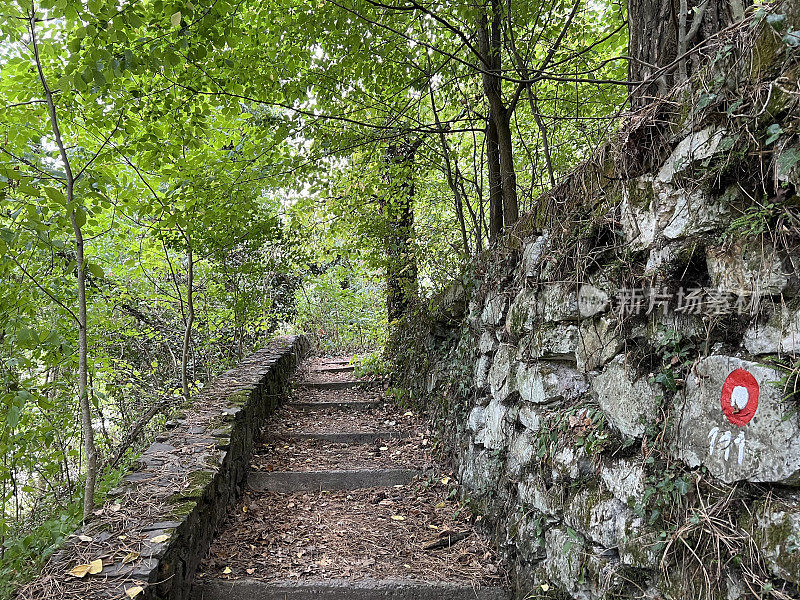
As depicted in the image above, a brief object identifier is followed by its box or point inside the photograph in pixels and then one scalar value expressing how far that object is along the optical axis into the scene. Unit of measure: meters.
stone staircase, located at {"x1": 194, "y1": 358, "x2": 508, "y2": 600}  2.73
